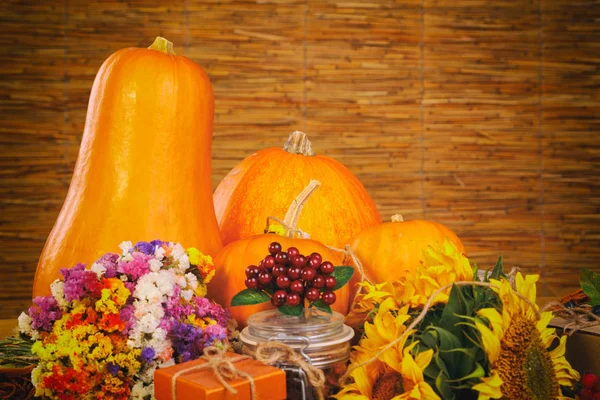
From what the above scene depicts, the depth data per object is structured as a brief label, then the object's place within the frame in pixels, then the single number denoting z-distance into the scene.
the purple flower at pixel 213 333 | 0.82
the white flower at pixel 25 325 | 0.84
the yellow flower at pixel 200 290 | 0.89
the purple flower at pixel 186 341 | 0.80
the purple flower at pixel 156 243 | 0.87
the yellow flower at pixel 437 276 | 0.76
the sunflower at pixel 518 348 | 0.67
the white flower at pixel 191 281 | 0.86
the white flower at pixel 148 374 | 0.77
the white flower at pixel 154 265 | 0.83
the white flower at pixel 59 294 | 0.80
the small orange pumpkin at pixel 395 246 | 1.04
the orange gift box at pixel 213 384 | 0.60
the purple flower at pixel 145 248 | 0.85
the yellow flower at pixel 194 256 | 0.90
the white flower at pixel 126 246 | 0.86
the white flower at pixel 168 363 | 0.78
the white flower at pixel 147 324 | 0.78
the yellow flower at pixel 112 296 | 0.77
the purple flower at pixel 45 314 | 0.81
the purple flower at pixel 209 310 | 0.85
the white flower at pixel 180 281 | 0.84
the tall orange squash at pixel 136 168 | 1.03
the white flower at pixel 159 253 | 0.85
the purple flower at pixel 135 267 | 0.81
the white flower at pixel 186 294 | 0.85
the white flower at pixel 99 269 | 0.81
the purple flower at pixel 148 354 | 0.77
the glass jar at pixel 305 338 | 0.70
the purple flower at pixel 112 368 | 0.75
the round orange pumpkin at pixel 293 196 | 1.24
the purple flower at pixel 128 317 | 0.78
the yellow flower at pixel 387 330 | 0.72
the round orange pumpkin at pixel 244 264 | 0.99
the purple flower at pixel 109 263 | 0.81
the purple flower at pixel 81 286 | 0.79
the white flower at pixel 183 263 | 0.86
